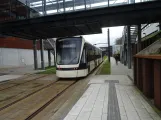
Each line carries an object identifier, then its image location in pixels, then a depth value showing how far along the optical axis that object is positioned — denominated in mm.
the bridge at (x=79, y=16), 14164
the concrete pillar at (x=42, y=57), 25303
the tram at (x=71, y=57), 14094
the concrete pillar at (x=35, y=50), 25188
